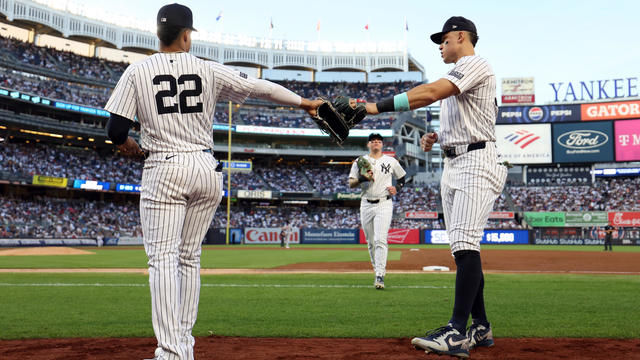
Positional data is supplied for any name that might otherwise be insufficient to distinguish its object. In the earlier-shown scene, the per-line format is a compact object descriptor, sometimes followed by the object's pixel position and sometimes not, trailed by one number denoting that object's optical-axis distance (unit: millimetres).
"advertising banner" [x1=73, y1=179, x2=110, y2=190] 39250
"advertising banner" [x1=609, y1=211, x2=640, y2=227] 37625
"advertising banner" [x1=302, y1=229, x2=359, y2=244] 40281
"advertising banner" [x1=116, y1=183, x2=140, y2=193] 41281
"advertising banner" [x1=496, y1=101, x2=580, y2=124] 44772
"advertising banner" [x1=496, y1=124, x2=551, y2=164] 45062
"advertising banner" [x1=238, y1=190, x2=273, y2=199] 46750
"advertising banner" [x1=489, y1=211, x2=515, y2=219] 41531
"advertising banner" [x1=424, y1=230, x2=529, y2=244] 36750
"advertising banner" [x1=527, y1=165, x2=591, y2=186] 46344
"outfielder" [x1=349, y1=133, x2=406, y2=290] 8000
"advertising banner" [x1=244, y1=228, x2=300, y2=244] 40156
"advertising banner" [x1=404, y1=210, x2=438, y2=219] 43969
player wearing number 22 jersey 2902
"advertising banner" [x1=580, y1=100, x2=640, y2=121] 43531
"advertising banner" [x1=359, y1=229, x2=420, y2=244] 38438
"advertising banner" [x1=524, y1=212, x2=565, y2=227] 40134
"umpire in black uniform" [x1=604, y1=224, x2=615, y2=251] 26247
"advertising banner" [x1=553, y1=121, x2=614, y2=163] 43750
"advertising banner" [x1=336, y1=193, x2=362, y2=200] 48031
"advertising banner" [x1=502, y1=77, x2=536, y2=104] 50812
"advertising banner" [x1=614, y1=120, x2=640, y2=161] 42875
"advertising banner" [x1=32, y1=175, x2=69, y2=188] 36844
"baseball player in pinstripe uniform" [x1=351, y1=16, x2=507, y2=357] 3520
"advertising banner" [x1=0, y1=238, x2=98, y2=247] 30058
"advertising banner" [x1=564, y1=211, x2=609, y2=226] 38812
